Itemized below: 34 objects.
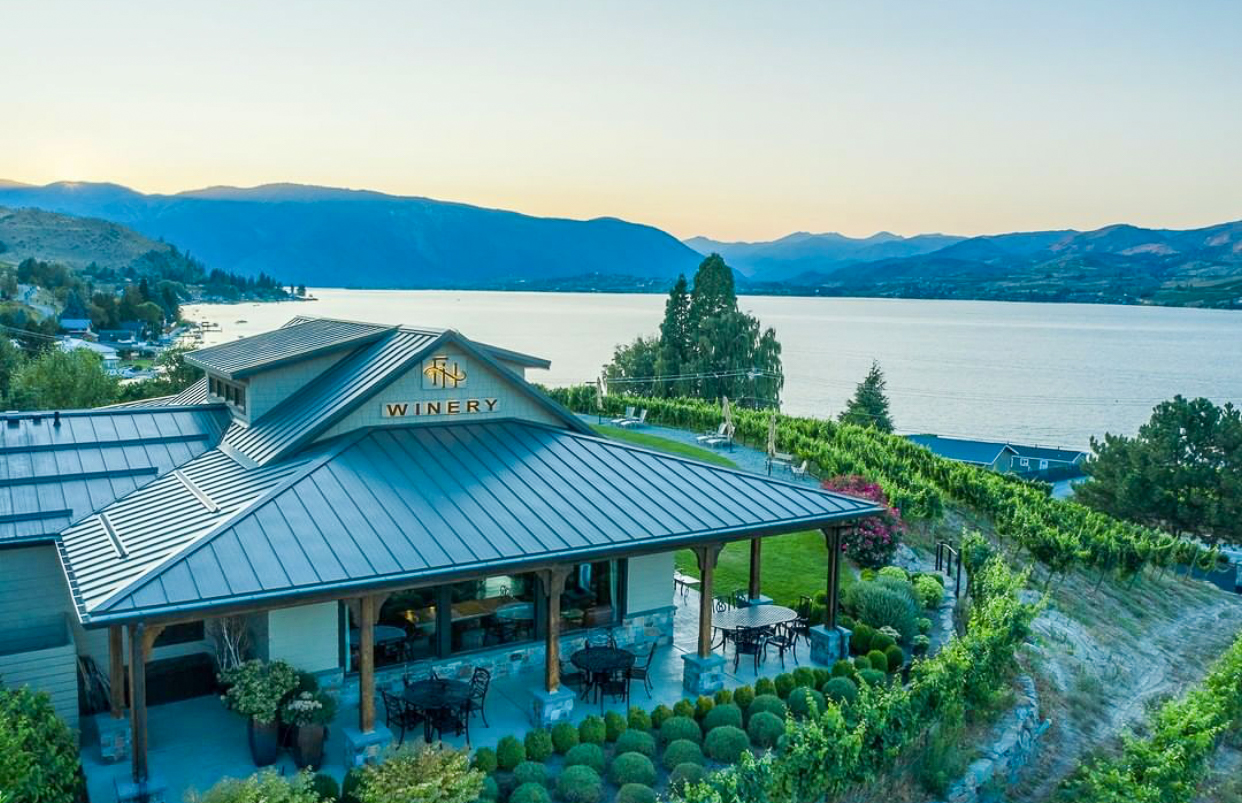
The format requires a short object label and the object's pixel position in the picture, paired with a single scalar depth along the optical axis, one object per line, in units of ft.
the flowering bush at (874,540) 68.80
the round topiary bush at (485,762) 35.81
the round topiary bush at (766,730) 40.24
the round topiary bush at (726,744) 38.50
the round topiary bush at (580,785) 34.55
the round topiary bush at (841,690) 43.93
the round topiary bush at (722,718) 40.37
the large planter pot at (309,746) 36.09
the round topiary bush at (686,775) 35.47
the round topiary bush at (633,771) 35.88
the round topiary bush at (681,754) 37.63
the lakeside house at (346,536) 34.71
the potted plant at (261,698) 35.68
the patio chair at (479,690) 40.01
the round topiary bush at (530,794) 33.45
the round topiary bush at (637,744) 37.76
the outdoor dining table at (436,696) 37.91
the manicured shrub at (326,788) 33.40
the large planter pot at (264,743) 36.11
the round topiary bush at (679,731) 39.32
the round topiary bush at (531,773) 35.12
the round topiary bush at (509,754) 36.60
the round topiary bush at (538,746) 37.29
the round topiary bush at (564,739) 38.14
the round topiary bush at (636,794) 33.88
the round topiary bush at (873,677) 45.57
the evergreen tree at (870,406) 212.23
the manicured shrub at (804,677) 44.86
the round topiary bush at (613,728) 39.19
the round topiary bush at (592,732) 38.60
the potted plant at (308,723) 35.96
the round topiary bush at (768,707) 41.81
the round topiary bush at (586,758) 36.37
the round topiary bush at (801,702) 42.63
